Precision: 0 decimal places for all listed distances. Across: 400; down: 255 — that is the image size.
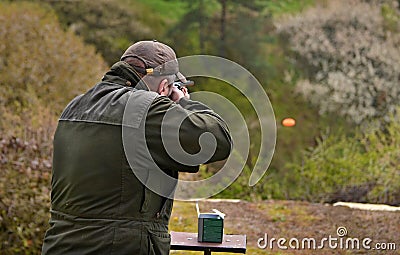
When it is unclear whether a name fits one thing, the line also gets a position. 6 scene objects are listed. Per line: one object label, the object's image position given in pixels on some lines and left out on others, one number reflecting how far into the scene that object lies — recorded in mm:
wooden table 7850
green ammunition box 8102
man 5863
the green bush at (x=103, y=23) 32250
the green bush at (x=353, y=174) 17766
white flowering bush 29953
